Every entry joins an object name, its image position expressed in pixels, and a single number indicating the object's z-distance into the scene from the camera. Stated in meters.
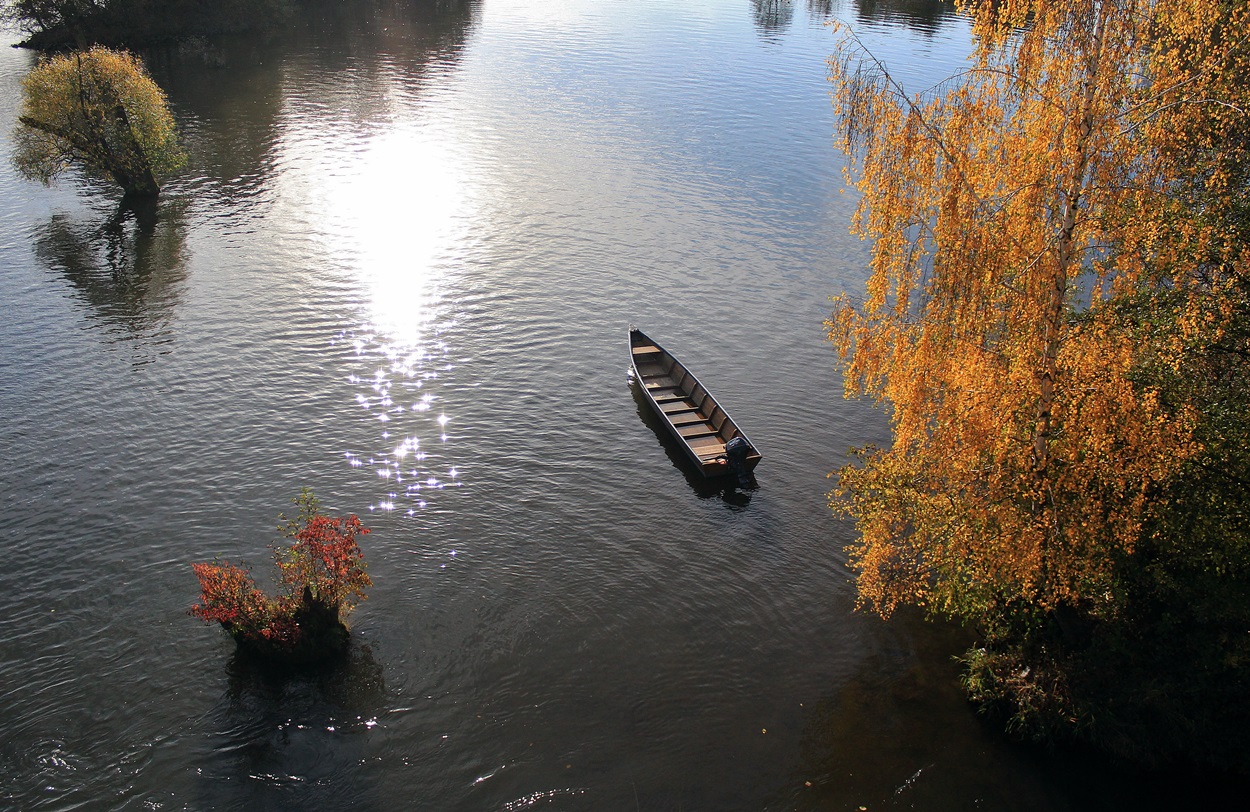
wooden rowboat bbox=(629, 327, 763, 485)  32.41
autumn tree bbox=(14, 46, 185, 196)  54.00
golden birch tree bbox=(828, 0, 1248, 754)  16.58
